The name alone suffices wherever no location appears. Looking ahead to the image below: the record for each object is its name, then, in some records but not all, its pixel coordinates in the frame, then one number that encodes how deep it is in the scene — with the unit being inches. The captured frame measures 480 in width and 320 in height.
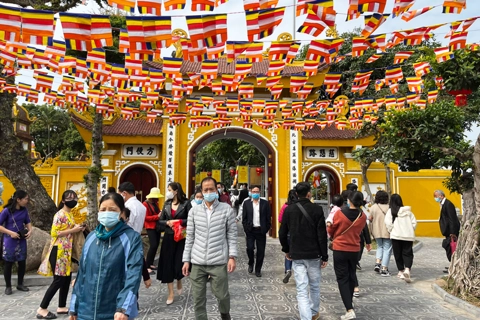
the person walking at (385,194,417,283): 250.4
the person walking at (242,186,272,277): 262.4
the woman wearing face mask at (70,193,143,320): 95.7
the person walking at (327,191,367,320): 169.6
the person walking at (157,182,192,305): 191.2
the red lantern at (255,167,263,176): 809.6
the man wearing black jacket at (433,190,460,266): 252.8
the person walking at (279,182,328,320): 156.8
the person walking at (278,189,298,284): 237.2
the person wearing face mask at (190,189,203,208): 199.1
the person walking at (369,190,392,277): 266.2
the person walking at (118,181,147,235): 191.2
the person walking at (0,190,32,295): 207.8
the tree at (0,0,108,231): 289.7
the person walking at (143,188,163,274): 230.2
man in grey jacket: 142.0
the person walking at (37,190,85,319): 165.6
